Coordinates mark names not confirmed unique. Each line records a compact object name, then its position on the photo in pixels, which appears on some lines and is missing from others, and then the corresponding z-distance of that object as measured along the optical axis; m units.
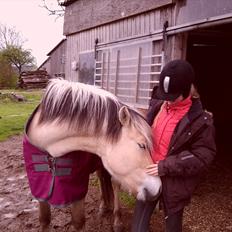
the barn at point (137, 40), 3.56
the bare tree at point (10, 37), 47.99
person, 2.07
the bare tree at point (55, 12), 18.38
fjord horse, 2.18
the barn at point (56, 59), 28.78
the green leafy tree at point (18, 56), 34.94
